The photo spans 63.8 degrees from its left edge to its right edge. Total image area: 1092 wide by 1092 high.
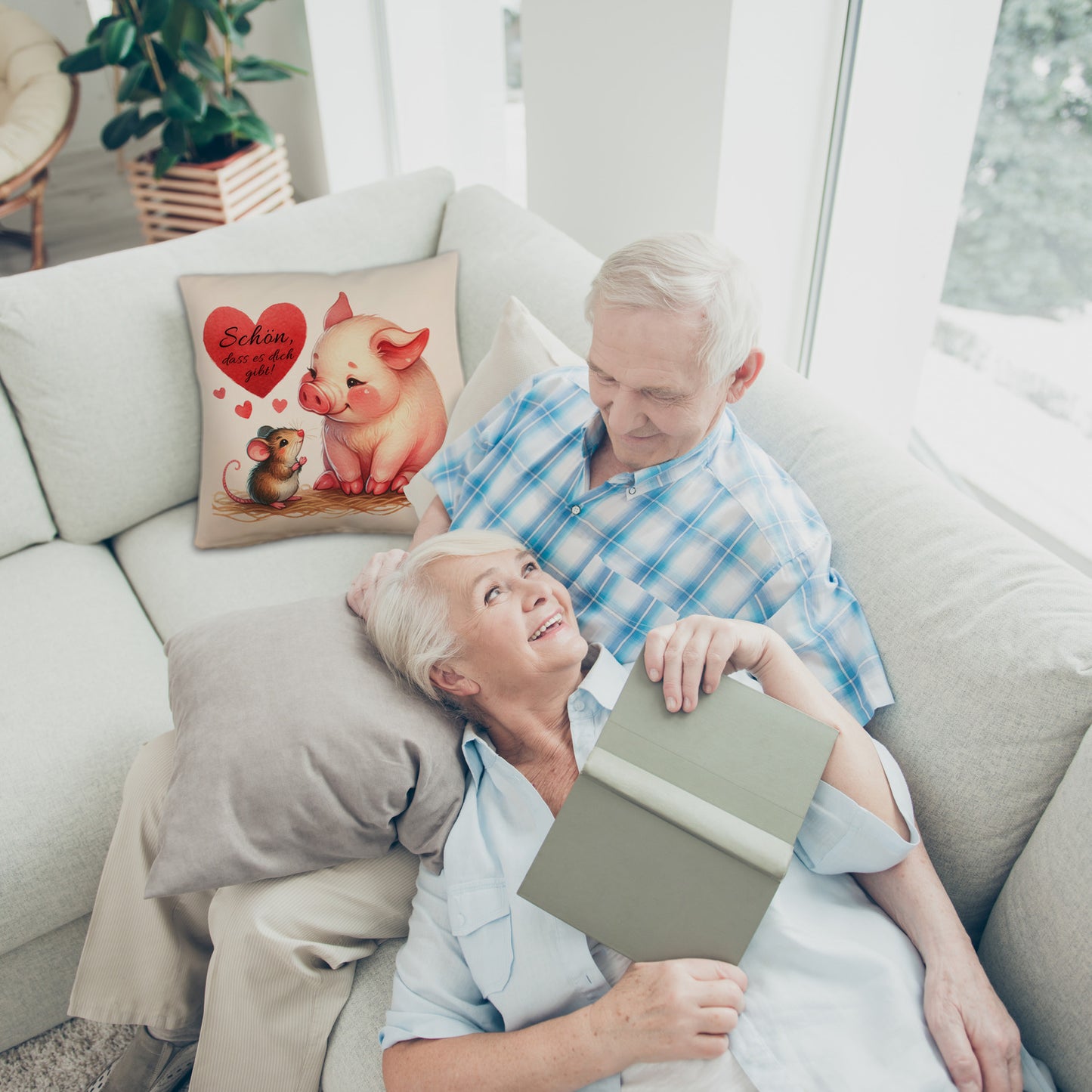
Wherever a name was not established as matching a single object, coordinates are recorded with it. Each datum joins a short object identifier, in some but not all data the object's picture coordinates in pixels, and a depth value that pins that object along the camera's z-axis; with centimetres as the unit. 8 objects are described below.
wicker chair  320
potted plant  262
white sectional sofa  94
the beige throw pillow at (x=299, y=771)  103
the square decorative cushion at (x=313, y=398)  166
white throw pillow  153
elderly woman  86
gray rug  135
